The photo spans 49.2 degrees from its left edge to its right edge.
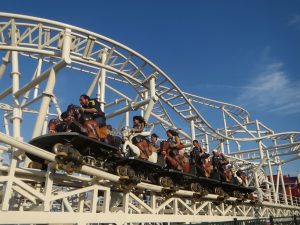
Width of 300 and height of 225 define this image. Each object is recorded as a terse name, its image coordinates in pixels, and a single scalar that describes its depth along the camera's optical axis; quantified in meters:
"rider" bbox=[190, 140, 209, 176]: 10.58
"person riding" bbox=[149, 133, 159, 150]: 8.89
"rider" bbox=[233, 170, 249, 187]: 13.07
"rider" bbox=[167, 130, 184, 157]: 9.56
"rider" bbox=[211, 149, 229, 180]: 11.75
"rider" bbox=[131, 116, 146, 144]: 8.55
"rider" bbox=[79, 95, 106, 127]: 7.06
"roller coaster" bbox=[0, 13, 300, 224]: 5.83
